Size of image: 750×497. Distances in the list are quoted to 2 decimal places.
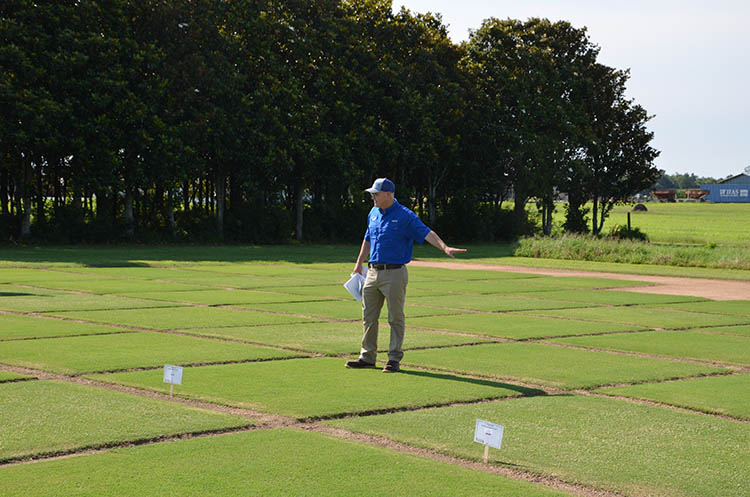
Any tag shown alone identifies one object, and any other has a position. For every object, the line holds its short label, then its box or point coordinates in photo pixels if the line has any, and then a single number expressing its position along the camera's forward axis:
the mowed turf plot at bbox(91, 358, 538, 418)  9.77
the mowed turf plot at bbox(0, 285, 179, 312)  18.33
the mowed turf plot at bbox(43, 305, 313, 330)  16.25
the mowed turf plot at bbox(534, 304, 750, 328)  18.08
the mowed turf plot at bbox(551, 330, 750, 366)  13.77
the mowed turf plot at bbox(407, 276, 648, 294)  25.53
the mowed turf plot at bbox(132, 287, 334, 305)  20.50
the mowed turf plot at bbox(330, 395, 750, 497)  7.34
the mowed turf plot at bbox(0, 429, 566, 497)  6.84
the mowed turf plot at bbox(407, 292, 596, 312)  20.53
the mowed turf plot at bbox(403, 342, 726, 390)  11.65
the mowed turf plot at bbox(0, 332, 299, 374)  11.89
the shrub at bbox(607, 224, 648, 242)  58.22
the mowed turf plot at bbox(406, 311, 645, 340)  16.05
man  12.02
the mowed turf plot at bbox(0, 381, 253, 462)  8.03
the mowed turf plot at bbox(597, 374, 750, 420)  9.95
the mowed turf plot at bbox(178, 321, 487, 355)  13.97
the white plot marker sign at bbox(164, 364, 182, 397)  9.70
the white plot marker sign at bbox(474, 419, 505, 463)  7.34
